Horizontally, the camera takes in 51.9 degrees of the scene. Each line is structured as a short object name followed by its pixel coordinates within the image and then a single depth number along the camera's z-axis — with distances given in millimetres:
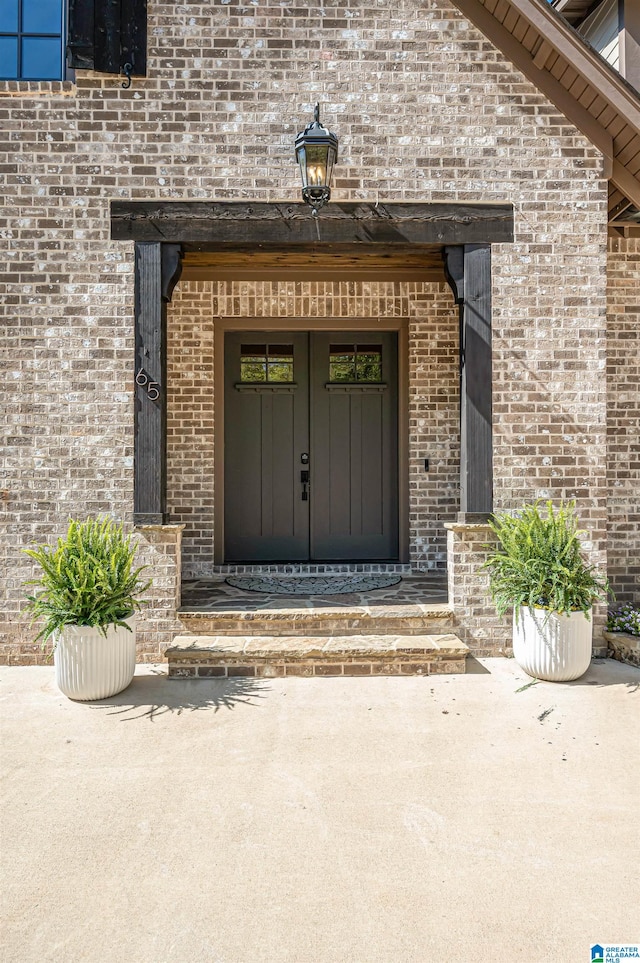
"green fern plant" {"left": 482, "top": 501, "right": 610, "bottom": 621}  4320
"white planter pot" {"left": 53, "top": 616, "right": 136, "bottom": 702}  3988
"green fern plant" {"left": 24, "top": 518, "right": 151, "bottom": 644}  3990
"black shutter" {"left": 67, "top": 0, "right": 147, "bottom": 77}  4613
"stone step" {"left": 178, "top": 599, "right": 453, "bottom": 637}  4750
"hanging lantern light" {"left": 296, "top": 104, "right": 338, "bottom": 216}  4246
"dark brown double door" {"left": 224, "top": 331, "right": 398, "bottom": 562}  6500
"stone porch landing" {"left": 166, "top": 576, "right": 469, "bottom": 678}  4457
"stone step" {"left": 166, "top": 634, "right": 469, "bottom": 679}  4430
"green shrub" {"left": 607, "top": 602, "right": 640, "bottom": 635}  4918
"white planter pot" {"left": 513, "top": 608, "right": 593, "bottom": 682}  4285
